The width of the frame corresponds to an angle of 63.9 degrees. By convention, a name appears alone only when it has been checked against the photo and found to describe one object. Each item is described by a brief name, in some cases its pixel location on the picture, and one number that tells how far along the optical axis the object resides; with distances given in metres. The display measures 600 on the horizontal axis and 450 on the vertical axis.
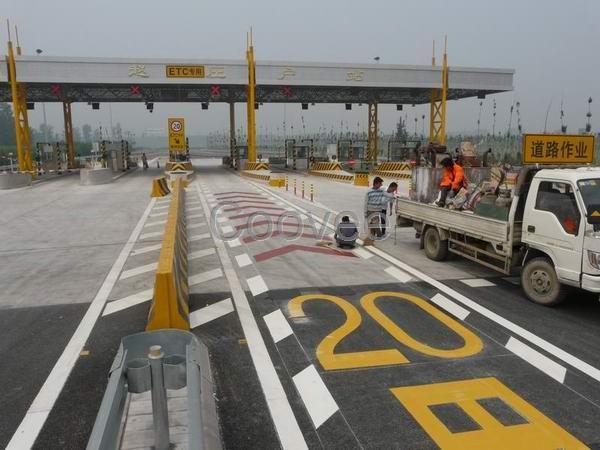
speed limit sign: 34.53
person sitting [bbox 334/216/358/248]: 12.14
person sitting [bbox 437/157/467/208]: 11.05
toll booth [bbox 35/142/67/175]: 44.34
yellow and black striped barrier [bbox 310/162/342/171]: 41.12
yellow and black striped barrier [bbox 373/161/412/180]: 38.19
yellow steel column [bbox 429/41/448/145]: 41.31
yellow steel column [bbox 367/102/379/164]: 53.09
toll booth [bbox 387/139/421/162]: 51.11
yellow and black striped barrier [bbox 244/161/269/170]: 38.75
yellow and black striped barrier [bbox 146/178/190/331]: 6.07
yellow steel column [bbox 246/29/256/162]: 36.16
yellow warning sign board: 8.42
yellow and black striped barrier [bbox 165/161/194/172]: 34.69
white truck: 6.92
